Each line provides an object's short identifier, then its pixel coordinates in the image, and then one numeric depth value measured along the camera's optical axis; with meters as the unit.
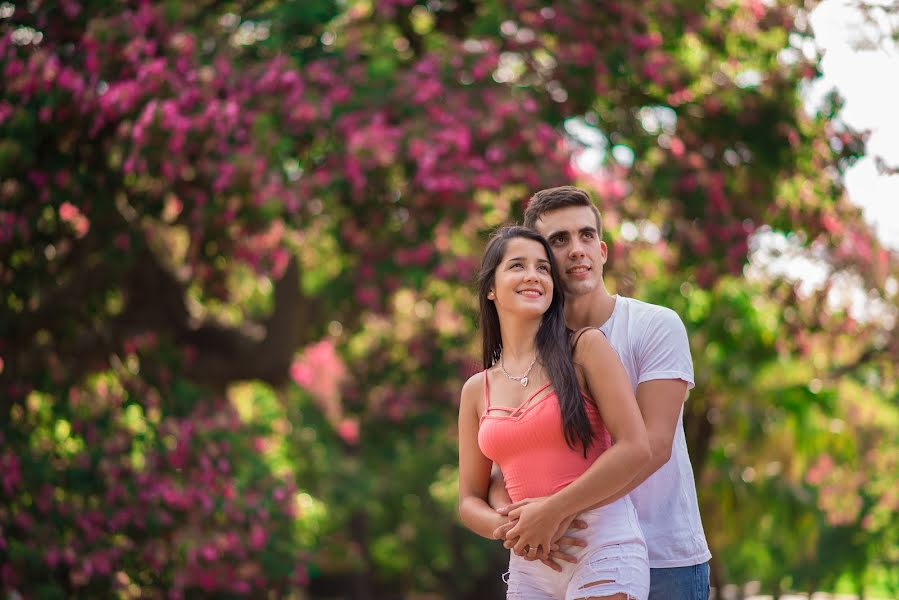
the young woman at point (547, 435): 5.64
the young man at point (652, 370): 6.01
